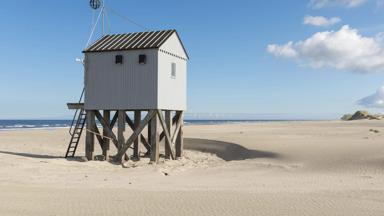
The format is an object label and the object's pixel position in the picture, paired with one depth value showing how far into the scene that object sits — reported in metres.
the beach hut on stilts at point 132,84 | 19.62
